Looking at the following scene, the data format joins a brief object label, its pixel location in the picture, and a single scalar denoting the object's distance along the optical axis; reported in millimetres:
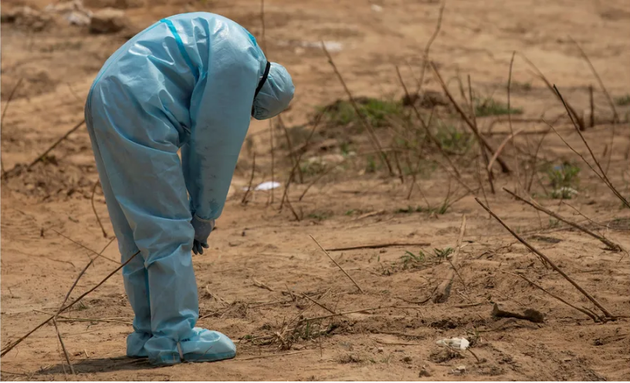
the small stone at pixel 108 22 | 22781
